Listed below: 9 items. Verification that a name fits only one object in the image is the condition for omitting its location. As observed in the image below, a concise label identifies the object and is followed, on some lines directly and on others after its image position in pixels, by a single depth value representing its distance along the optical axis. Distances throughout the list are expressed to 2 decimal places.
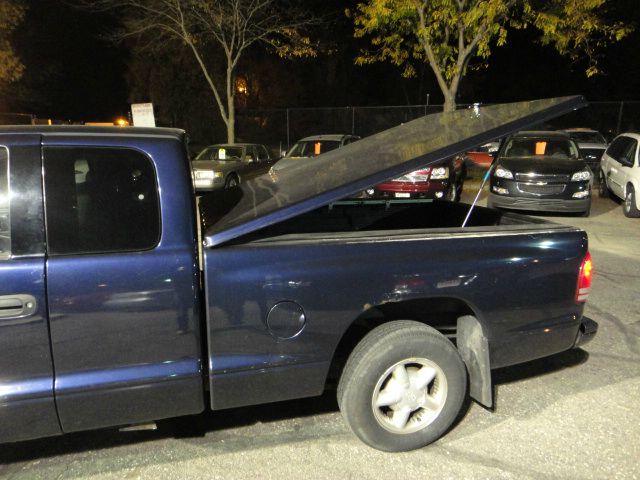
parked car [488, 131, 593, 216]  9.29
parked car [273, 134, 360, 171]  12.05
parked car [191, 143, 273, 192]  12.13
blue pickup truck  2.32
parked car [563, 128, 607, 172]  17.32
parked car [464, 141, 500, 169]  12.57
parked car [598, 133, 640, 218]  9.83
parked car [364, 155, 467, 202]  9.90
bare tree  16.77
